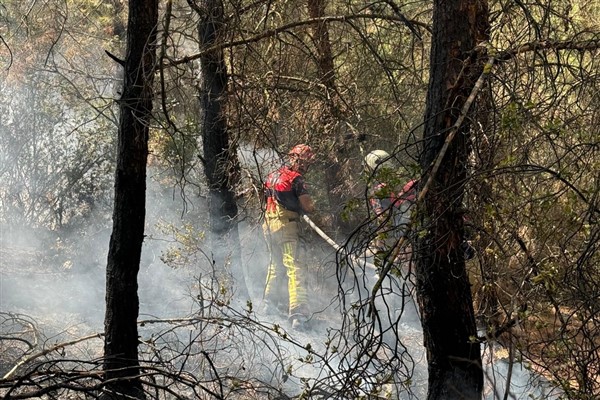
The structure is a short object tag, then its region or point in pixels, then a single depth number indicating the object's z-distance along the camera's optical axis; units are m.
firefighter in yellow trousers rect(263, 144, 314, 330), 8.95
